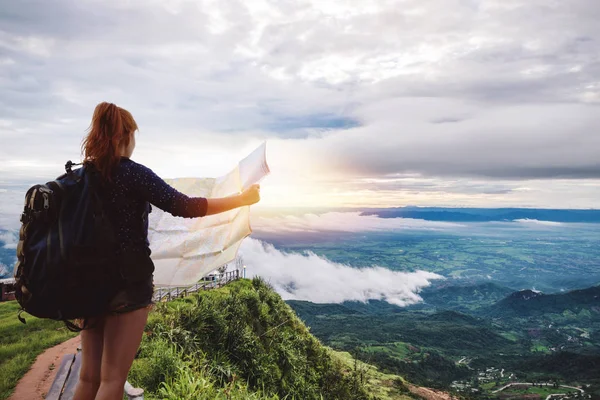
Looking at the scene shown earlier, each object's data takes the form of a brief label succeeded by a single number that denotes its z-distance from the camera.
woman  2.48
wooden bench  5.34
